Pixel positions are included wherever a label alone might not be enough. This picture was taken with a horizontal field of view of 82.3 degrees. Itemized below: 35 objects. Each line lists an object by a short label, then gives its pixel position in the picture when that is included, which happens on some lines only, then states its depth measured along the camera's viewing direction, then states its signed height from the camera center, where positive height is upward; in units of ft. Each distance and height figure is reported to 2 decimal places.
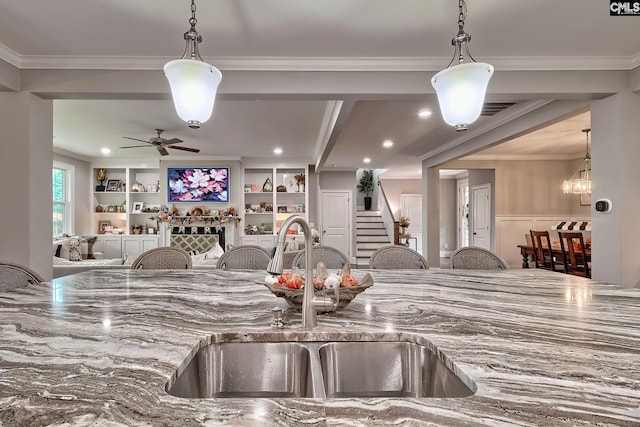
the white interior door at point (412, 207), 37.73 +1.22
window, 22.72 +1.37
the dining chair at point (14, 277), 6.19 -0.95
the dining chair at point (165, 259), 8.90 -0.94
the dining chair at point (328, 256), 8.84 -0.89
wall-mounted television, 24.62 +2.46
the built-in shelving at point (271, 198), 26.08 +1.61
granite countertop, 2.11 -1.12
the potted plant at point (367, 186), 39.65 +3.62
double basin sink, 3.48 -1.46
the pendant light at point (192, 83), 5.46 +2.10
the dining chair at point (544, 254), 18.07 -1.86
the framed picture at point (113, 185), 26.08 +2.58
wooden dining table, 15.90 -1.78
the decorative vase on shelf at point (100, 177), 25.94 +3.15
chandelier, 18.69 +1.68
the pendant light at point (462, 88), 5.48 +2.02
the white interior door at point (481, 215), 25.94 +0.23
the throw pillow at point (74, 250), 20.18 -1.58
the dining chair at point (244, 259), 9.11 -0.97
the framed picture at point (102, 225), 26.00 -0.27
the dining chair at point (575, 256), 15.34 -1.70
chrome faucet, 3.79 -0.71
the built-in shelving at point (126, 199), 25.88 +1.59
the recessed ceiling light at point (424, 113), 13.54 +4.02
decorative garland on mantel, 24.38 +0.03
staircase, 31.42 -1.50
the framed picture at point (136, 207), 26.05 +0.99
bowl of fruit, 4.18 -0.80
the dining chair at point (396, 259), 8.96 -1.00
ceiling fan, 16.69 +3.64
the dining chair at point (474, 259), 8.78 -1.00
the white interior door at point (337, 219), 29.35 +0.03
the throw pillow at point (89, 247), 22.93 -1.65
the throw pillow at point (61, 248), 19.57 -1.45
